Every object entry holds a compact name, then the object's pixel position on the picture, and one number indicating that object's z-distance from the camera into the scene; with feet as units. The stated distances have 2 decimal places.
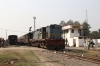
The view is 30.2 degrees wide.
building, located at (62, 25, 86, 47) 136.39
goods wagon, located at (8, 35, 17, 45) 159.49
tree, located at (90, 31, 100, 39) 275.08
